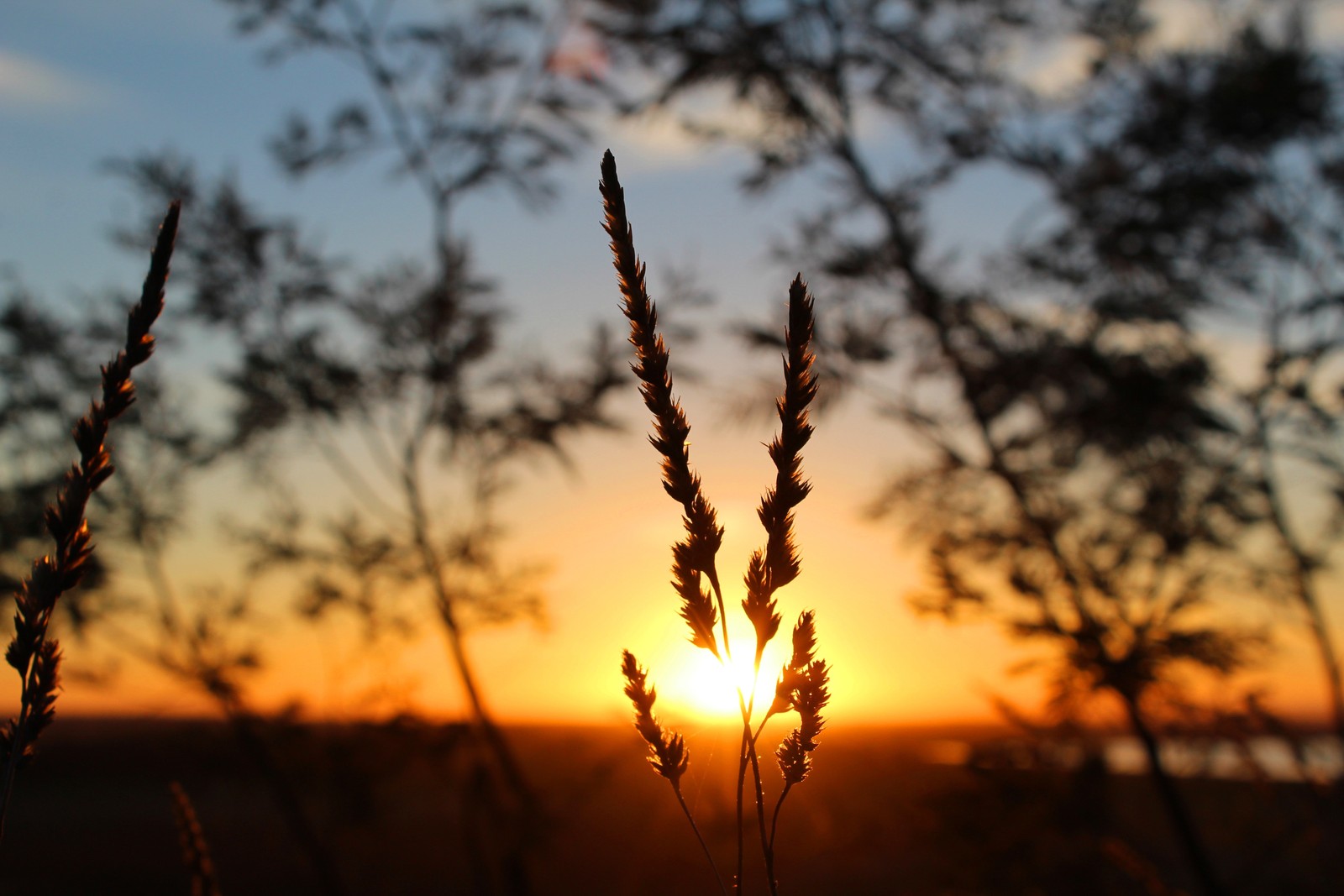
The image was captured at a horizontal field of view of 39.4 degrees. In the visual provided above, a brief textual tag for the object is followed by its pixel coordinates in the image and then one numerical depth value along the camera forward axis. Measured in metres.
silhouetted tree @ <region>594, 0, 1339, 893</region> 5.03
